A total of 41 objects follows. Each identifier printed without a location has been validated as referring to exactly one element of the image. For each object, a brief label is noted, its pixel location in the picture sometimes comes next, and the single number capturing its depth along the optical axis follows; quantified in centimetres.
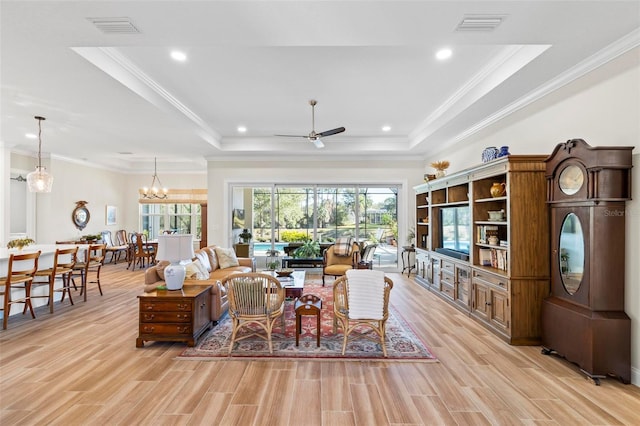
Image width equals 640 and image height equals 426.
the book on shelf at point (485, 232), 446
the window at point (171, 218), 1093
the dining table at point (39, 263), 459
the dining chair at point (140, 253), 880
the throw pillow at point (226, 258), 608
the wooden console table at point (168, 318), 358
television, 510
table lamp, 378
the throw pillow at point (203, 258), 539
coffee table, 438
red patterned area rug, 335
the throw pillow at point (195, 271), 446
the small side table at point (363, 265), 675
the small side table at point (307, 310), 354
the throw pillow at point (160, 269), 431
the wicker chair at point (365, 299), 334
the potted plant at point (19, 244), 485
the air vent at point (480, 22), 247
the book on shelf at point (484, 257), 458
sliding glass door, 832
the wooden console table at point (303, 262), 782
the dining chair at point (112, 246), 925
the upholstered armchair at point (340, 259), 676
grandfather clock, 281
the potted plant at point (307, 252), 789
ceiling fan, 484
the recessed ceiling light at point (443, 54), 350
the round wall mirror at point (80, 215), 880
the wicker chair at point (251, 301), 336
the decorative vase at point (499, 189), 417
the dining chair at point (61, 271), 492
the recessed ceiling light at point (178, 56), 350
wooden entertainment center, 366
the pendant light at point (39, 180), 529
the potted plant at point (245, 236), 834
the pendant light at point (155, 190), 977
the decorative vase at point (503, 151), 423
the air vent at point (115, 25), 248
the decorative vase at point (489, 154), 434
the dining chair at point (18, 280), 426
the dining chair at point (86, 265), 562
